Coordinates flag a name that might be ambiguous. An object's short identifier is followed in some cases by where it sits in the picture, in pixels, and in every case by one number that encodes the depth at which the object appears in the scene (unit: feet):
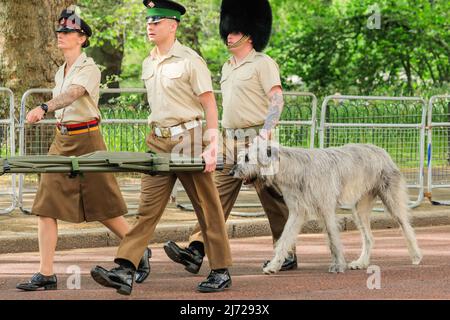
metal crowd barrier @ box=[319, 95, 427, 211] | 50.31
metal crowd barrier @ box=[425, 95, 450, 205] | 52.37
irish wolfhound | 33.04
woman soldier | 30.63
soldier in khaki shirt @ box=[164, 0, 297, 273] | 33.45
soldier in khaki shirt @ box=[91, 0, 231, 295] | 29.45
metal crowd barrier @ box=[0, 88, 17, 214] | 46.26
